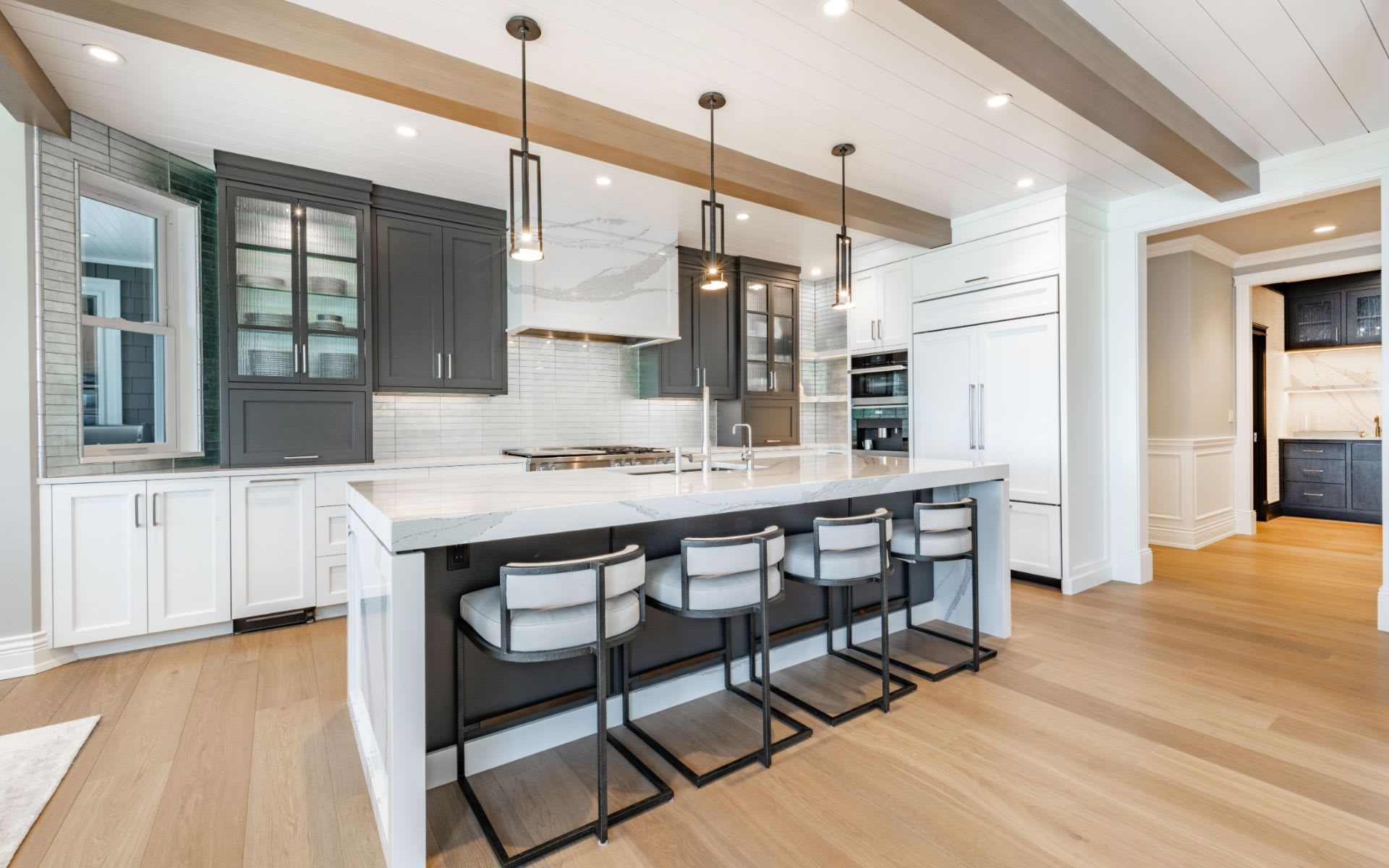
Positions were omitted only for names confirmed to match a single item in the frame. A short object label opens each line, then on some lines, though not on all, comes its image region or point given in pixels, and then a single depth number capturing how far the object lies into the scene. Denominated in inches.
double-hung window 131.0
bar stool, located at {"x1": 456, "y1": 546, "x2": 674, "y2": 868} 67.6
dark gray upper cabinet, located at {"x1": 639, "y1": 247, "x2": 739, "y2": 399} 214.4
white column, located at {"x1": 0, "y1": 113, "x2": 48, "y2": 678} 114.3
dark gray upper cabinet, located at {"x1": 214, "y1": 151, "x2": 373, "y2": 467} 142.2
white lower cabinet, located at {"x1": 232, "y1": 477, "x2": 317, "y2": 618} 137.6
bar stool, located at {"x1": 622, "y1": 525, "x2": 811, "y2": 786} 81.7
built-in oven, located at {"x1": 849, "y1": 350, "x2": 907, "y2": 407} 207.8
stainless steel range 171.8
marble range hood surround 174.2
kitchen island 65.5
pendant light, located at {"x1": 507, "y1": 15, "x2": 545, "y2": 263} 92.7
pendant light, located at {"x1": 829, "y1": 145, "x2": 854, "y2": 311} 136.3
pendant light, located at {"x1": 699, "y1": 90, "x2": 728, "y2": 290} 115.7
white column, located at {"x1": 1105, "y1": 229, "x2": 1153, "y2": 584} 174.4
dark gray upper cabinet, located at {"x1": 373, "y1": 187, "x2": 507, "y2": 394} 162.1
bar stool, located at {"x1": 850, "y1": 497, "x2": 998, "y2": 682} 110.7
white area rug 73.3
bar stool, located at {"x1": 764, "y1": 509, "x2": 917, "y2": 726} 96.6
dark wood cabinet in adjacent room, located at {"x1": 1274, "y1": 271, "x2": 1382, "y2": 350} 260.2
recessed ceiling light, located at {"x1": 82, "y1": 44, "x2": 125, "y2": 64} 100.2
